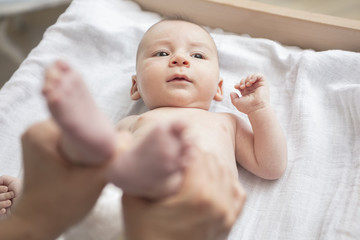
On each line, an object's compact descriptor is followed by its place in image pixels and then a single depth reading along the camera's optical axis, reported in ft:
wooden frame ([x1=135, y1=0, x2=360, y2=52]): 3.85
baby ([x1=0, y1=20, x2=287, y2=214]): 2.91
